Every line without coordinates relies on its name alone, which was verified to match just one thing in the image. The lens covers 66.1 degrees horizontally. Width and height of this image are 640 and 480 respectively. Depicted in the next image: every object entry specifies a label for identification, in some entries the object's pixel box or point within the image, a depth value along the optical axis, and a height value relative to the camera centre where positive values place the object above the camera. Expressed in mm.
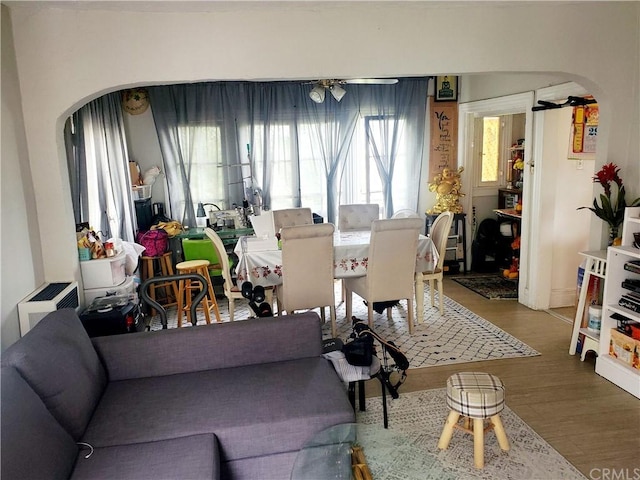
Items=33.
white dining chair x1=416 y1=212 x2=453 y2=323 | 4359 -994
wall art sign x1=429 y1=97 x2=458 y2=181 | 6043 +286
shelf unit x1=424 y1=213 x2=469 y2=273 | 6043 -1053
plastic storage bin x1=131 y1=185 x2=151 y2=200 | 5238 -257
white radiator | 2603 -713
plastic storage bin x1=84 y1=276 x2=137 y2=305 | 3282 -819
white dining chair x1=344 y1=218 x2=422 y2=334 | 3879 -821
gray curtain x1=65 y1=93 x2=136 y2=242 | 3770 +5
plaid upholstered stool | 2320 -1166
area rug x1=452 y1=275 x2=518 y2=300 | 5148 -1416
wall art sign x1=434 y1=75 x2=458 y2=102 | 5953 +844
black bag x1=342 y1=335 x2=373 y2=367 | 2617 -1010
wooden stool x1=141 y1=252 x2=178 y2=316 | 5023 -1091
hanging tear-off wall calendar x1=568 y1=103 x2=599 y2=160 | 4223 +201
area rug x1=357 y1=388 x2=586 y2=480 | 2246 -1464
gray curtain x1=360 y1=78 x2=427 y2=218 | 5898 +345
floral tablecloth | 4086 -817
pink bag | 4965 -746
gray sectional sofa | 1811 -1067
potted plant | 3324 -312
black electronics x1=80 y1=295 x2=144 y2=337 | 2900 -877
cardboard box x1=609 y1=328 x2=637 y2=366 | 3053 -1203
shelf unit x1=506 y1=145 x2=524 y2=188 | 5969 -165
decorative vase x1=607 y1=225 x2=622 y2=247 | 3323 -566
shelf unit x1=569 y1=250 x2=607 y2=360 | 3340 -1002
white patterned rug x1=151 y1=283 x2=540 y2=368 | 3674 -1446
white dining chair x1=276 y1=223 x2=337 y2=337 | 3738 -824
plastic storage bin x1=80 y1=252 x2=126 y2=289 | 3262 -684
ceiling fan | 4672 +703
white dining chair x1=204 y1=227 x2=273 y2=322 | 4211 -966
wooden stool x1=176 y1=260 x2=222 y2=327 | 4402 -1088
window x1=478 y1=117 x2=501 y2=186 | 6148 +66
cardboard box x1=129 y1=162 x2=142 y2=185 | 5348 -59
